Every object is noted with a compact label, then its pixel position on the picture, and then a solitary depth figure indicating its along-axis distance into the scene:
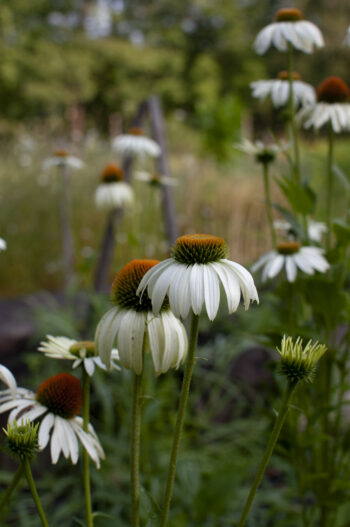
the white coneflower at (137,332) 0.57
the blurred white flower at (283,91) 1.17
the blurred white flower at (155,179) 1.93
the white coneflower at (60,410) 0.58
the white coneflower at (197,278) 0.51
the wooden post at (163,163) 2.17
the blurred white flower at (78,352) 0.63
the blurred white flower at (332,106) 1.10
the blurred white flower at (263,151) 1.22
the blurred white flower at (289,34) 1.08
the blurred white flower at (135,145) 2.14
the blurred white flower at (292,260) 0.98
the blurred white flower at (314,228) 1.31
